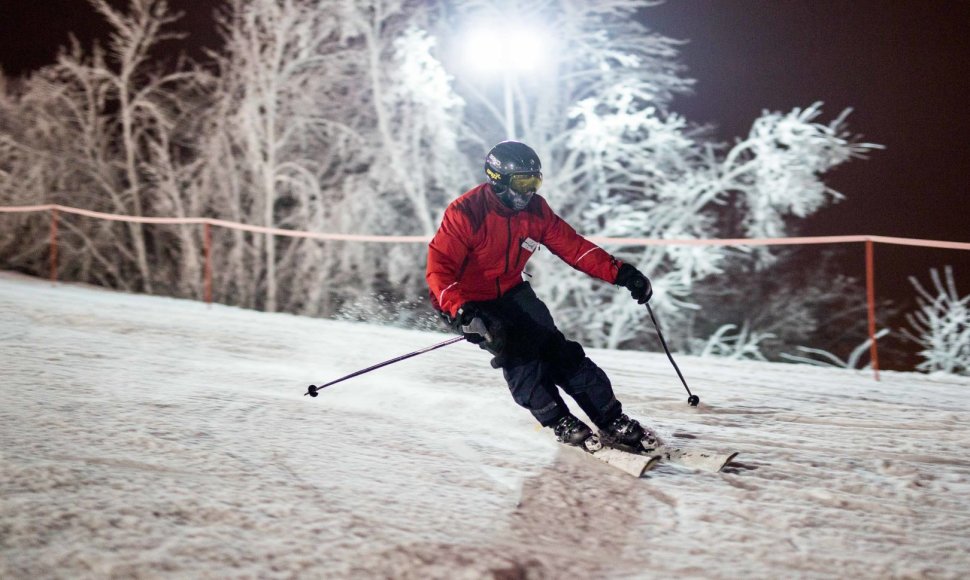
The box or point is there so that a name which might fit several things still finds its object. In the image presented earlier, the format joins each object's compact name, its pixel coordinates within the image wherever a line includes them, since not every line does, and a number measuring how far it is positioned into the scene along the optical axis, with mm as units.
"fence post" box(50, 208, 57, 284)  10707
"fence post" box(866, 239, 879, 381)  6180
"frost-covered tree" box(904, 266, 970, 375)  12086
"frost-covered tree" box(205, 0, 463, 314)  16391
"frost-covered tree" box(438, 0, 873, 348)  14938
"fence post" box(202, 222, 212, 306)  9453
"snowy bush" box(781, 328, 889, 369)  14389
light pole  16734
